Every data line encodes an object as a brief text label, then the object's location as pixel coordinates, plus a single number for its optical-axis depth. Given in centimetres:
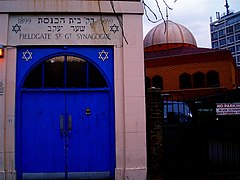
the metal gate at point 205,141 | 885
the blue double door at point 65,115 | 824
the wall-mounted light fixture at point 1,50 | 833
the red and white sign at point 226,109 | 896
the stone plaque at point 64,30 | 852
